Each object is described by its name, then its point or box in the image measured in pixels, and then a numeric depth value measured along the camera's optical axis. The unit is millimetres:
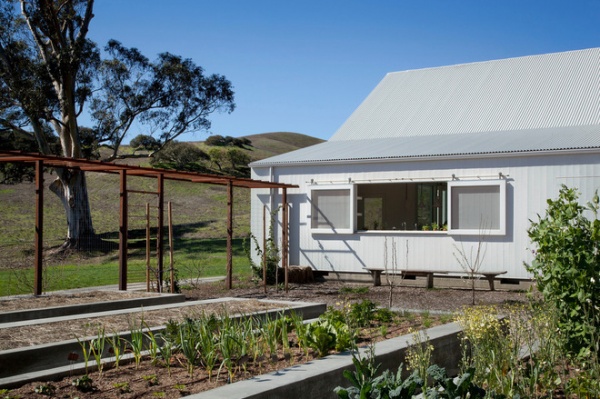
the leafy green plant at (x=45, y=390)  5094
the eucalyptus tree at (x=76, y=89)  26062
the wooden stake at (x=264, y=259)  14377
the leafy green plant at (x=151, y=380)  5375
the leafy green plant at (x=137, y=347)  5961
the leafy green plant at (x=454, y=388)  4113
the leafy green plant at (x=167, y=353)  5781
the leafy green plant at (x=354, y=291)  13984
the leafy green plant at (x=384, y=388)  4137
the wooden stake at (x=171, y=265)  12758
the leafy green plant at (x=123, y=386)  5191
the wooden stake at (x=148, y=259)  12992
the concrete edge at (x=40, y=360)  5594
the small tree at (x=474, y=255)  14719
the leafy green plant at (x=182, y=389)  5117
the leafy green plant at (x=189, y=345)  5754
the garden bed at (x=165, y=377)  5156
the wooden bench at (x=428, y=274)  14359
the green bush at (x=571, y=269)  5805
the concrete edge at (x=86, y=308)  9008
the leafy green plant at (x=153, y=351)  5996
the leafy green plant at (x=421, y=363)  4391
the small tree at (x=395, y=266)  15439
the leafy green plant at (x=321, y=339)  6273
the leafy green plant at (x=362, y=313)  7797
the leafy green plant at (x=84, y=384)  5211
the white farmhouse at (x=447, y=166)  14531
